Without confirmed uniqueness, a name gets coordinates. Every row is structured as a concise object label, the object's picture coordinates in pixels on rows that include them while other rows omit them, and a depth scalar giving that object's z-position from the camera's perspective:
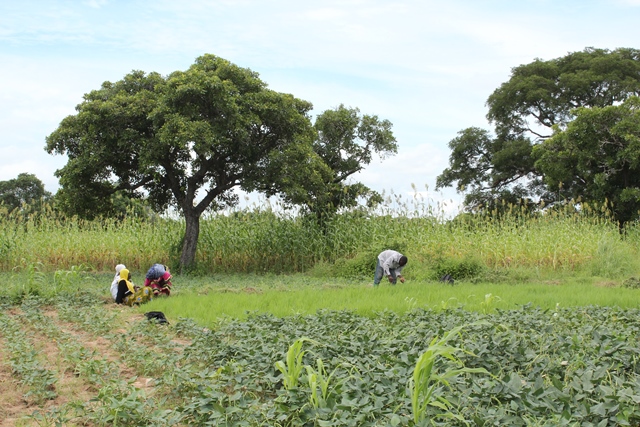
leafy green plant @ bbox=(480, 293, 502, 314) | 8.09
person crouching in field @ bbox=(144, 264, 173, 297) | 10.97
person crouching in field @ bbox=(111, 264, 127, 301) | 10.79
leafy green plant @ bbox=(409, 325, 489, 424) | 3.59
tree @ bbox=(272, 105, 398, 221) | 20.58
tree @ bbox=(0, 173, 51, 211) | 32.16
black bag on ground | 7.92
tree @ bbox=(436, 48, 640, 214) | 27.80
